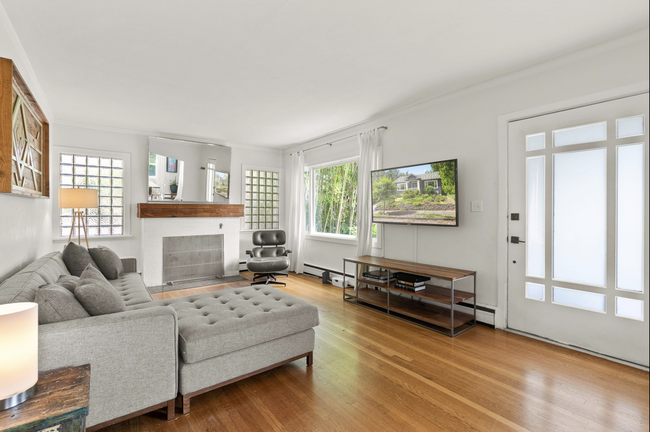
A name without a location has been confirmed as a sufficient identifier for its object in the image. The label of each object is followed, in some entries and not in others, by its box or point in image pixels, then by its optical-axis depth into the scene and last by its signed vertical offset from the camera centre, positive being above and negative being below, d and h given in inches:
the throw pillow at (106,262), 130.6 -18.6
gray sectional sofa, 60.2 -27.9
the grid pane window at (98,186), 182.4 +19.1
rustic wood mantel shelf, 194.4 +5.6
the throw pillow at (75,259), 119.0 -15.7
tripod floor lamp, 148.9 +9.5
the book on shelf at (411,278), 133.4 -24.8
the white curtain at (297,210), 232.4 +6.9
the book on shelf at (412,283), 131.6 -26.7
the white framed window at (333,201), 197.9 +12.5
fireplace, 195.8 -17.6
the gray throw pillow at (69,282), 75.4 -16.2
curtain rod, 192.4 +50.5
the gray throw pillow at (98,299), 65.6 -17.1
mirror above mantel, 204.1 +32.0
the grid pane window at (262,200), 247.9 +15.5
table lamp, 43.0 -19.6
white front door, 78.5 -1.9
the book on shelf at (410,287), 132.0 -28.5
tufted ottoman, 73.0 -29.6
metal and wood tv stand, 120.4 -37.1
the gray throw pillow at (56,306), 59.8 -17.2
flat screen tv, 131.1 +11.8
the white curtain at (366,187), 171.3 +18.2
